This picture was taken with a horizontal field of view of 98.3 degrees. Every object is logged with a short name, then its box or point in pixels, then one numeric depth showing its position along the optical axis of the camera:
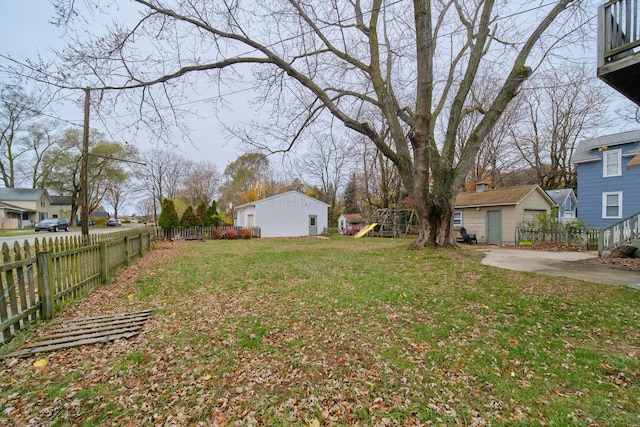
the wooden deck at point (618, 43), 3.73
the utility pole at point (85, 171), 10.17
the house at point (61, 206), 43.91
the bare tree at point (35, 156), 29.30
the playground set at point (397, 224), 22.47
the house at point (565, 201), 20.37
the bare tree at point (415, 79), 7.52
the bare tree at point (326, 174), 30.42
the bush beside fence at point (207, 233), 19.89
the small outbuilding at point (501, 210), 15.44
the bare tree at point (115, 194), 40.46
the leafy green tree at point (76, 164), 32.44
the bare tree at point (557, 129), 19.55
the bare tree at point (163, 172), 36.22
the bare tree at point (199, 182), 39.47
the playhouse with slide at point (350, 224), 27.48
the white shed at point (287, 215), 23.06
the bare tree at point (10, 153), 28.01
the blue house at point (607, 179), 13.98
